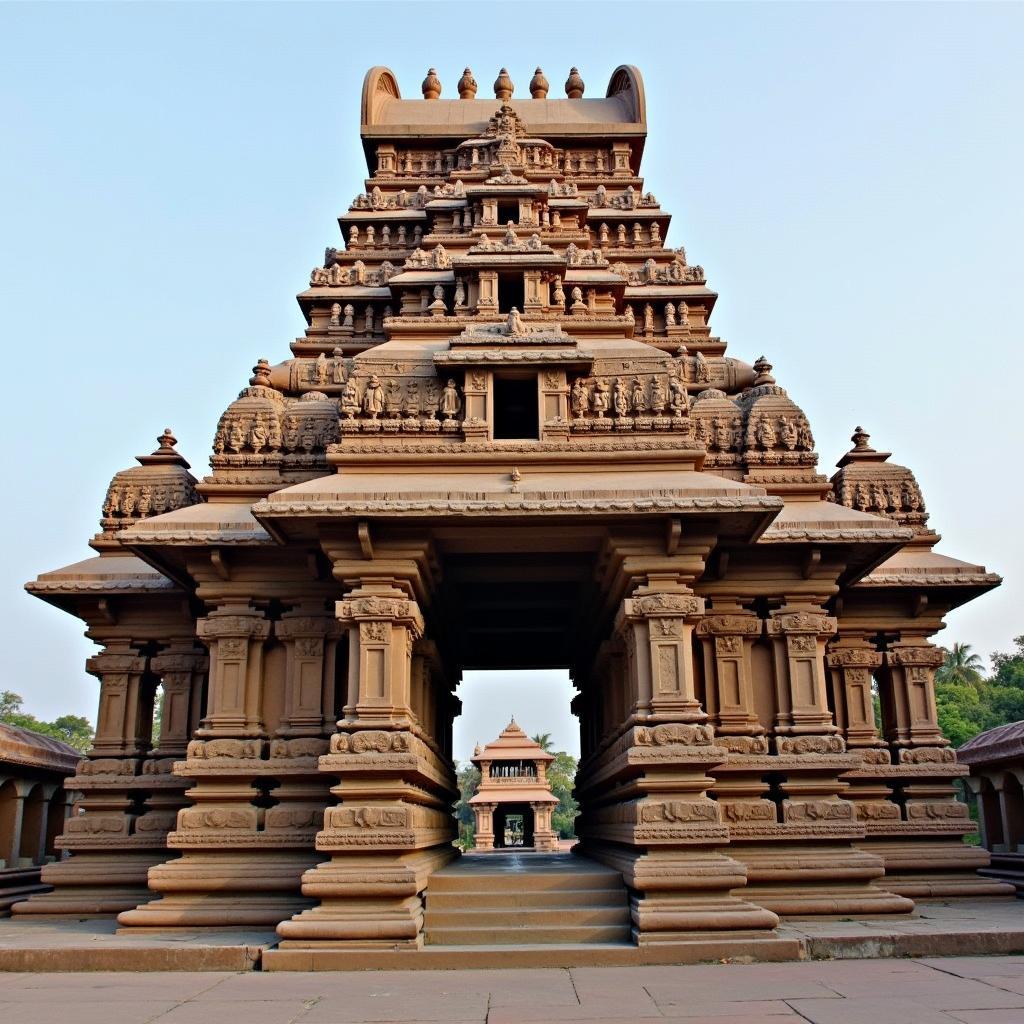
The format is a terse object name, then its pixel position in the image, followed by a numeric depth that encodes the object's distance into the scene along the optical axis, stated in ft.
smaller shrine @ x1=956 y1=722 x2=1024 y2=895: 49.06
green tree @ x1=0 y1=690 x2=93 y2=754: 208.85
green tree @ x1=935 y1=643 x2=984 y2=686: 206.28
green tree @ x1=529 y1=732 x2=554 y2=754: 272.47
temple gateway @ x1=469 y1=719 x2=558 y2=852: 110.73
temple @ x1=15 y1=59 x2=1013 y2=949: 31.78
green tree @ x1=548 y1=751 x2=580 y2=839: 246.68
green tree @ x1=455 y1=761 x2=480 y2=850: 189.65
